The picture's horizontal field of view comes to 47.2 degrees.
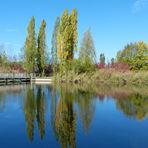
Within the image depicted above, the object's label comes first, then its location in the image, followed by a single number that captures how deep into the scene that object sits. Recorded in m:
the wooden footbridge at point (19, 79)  21.30
